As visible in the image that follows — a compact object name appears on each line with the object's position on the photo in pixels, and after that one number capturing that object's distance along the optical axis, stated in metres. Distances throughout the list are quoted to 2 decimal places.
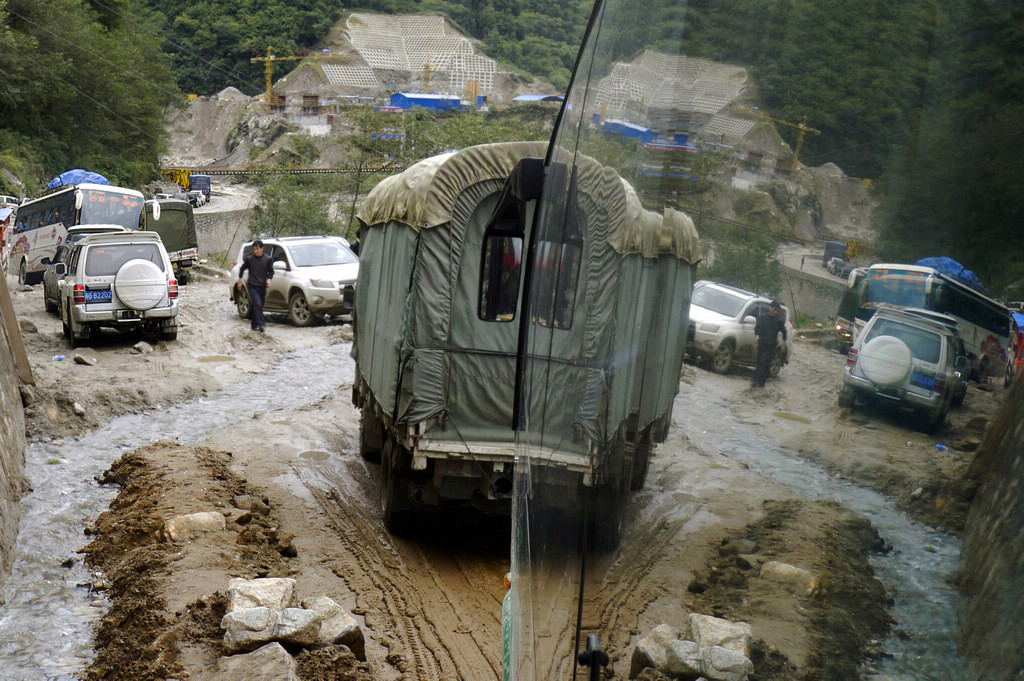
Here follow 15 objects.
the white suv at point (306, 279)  18.78
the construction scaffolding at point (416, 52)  121.56
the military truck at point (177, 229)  26.15
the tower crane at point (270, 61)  112.69
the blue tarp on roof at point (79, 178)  30.27
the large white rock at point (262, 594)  5.57
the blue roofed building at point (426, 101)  100.37
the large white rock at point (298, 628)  5.25
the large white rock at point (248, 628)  5.23
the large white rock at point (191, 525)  7.17
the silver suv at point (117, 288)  15.52
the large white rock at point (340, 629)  5.38
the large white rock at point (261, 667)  4.84
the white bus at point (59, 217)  25.86
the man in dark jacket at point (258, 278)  17.36
